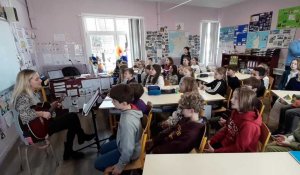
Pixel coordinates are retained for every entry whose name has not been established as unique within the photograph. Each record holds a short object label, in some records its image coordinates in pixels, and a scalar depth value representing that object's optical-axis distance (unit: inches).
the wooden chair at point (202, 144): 52.5
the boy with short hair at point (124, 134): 52.9
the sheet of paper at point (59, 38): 181.3
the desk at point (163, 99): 94.4
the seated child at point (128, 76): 124.6
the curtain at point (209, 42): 282.8
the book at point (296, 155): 42.4
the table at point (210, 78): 147.5
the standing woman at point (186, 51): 236.2
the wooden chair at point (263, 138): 52.4
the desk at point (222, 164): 39.2
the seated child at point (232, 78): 126.3
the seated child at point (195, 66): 183.0
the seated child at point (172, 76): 147.4
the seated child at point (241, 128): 55.1
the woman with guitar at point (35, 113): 69.7
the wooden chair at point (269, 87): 133.3
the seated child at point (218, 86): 108.0
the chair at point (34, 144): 70.6
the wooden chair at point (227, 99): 105.3
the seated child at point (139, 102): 81.0
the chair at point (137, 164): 54.2
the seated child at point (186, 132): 54.7
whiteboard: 91.7
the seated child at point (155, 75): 130.3
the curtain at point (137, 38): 232.4
